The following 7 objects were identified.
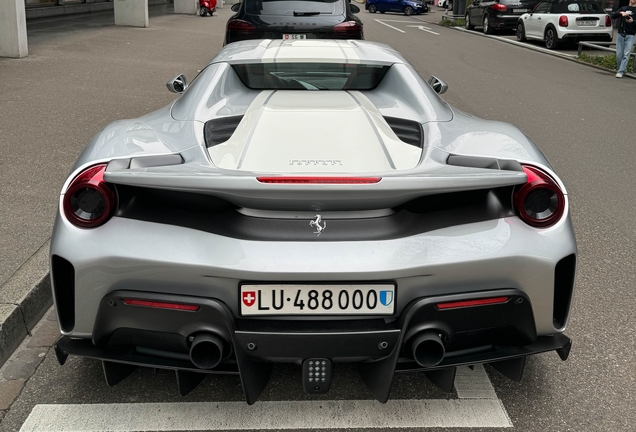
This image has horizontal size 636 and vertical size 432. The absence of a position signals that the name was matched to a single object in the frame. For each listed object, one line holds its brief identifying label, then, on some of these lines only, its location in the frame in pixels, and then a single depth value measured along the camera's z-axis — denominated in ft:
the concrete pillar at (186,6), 104.83
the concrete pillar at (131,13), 71.56
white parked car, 67.21
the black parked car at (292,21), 32.86
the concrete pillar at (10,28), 41.60
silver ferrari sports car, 8.18
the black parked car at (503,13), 86.58
